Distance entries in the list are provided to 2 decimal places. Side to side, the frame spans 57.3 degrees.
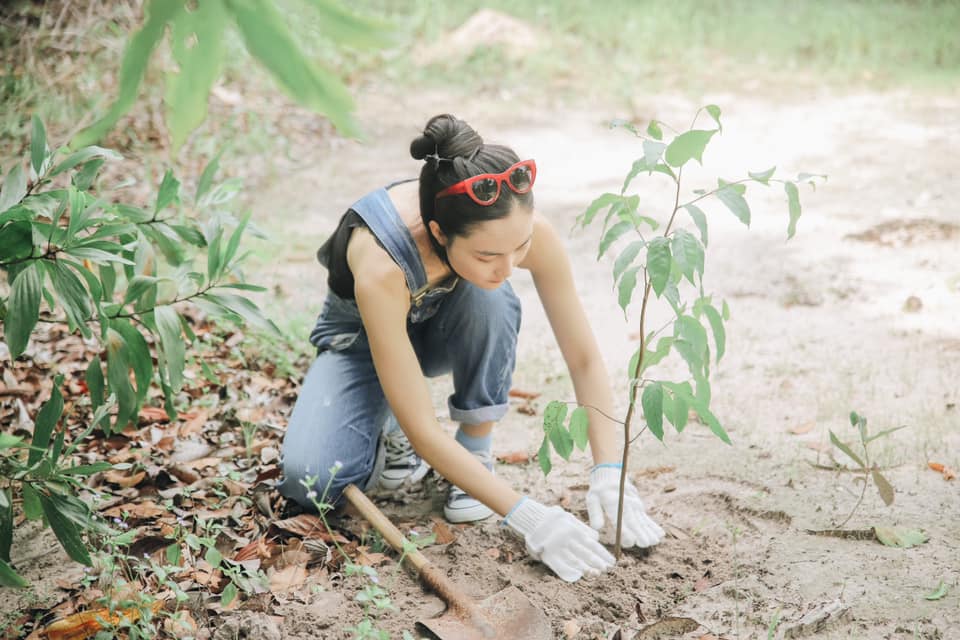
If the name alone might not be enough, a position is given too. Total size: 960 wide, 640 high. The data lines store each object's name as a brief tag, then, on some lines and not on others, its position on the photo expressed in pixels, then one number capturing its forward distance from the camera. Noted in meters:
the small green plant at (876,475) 1.70
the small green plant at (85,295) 1.47
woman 1.80
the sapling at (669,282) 1.48
